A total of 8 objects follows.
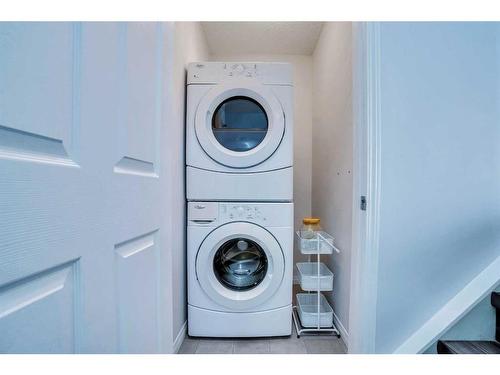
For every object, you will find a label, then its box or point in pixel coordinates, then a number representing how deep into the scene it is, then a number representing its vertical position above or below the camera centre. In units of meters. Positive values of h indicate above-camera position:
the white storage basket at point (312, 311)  1.67 -0.86
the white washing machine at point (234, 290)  1.54 -0.53
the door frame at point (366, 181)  1.04 +0.02
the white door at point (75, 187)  0.35 +0.00
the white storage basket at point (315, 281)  1.64 -0.61
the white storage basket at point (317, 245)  1.63 -0.38
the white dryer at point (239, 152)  1.56 +0.28
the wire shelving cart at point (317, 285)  1.64 -0.63
